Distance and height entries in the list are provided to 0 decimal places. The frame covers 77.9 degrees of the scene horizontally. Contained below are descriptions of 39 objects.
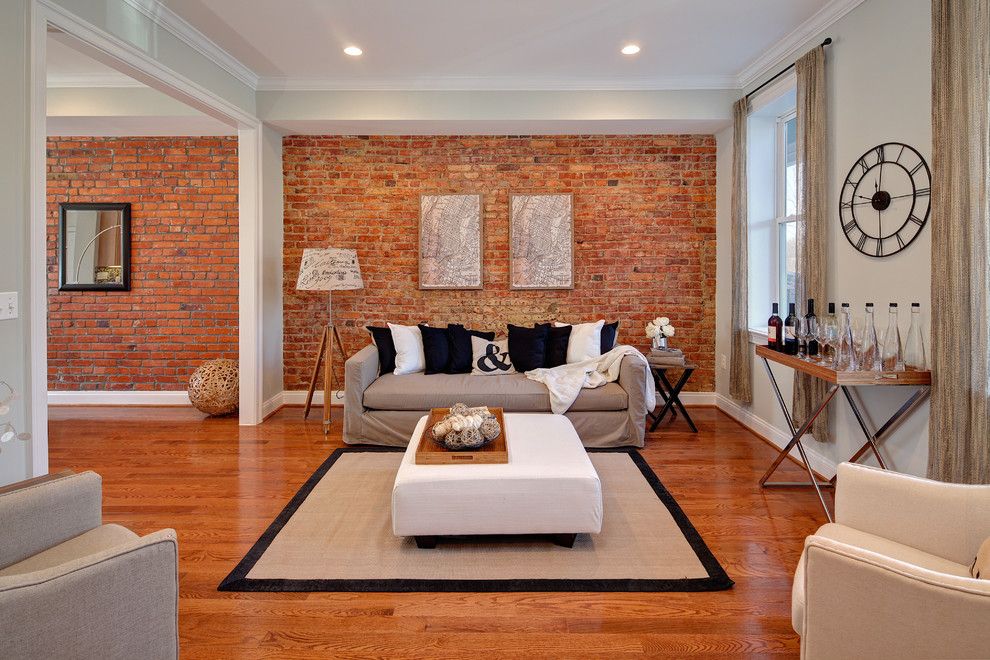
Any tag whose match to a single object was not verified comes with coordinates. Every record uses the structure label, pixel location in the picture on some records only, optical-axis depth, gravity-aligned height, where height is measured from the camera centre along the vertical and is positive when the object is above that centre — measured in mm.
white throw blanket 4512 -437
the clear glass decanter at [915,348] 2996 -143
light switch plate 2557 +65
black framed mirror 5848 +706
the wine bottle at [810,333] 3457 -79
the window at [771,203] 4762 +935
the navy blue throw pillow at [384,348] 5047 -233
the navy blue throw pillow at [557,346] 5121 -222
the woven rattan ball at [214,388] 5379 -600
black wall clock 3049 +642
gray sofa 4531 -642
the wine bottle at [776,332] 3693 -77
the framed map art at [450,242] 5730 +731
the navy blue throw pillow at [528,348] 5086 -236
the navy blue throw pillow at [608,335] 5156 -136
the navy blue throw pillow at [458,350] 5125 -255
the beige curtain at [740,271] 4949 +392
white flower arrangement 5223 -74
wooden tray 2955 -658
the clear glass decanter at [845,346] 3105 -139
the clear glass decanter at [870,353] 3062 -170
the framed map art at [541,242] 5715 +729
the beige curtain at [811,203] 3795 +732
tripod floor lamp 5078 +379
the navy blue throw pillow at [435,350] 5094 -252
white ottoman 2758 -829
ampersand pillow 5137 -324
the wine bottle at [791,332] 3566 -76
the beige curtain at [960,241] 2562 +340
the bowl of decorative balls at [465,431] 3035 -557
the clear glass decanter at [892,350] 3027 -153
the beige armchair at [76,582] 1312 -646
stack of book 5043 -319
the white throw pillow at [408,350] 4984 -248
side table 4957 -615
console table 2883 -305
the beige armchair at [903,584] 1305 -641
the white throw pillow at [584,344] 5066 -203
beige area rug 2527 -1066
